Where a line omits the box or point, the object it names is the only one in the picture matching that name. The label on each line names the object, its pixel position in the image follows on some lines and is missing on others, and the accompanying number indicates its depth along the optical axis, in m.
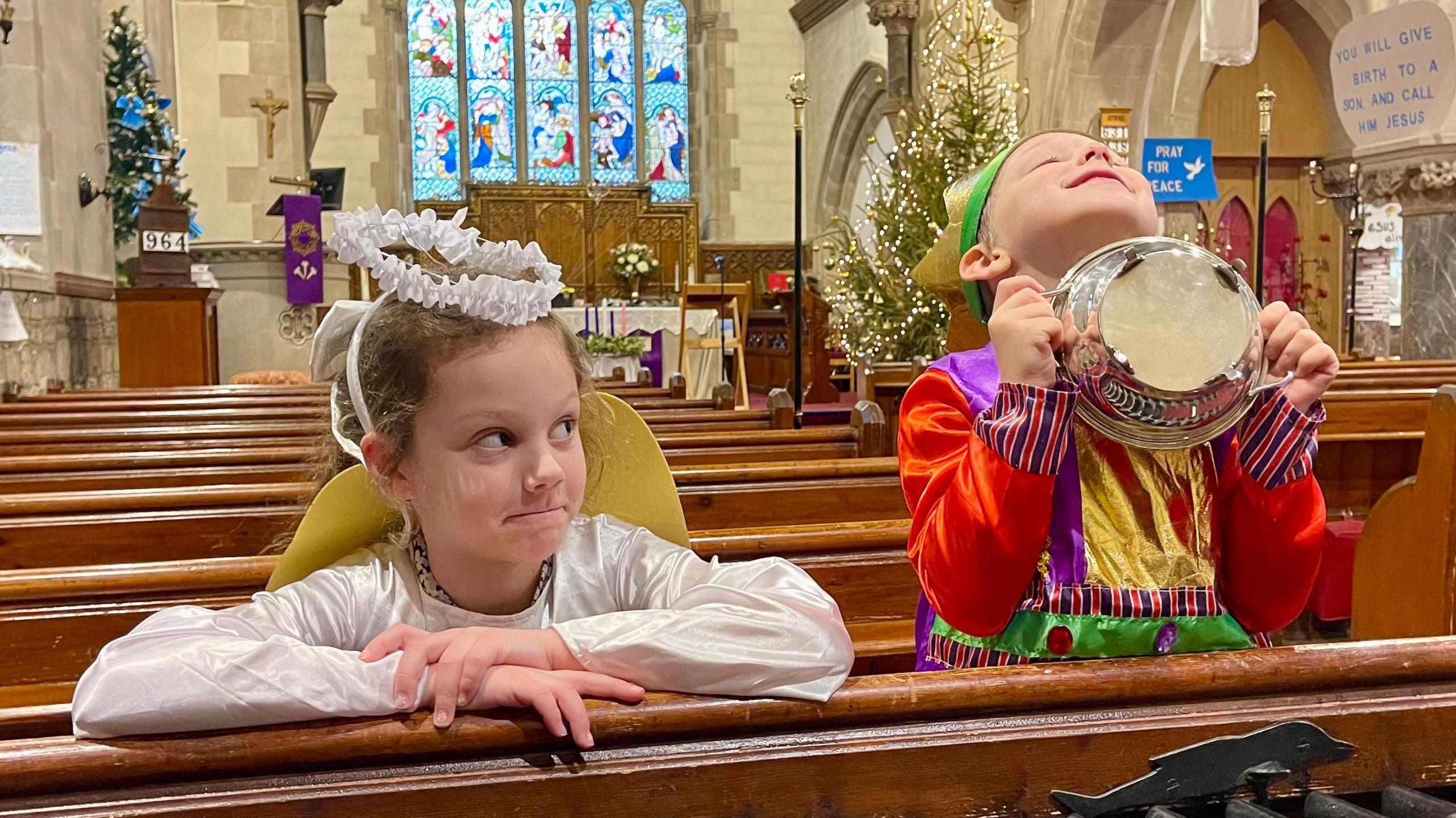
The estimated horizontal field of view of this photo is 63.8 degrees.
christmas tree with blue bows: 9.13
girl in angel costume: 0.91
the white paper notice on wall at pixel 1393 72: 4.80
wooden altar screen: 14.27
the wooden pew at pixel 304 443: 3.51
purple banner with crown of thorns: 10.45
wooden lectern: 8.48
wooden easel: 9.83
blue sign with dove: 7.30
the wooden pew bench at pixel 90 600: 1.78
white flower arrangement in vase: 13.62
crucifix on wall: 10.89
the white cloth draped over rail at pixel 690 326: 11.03
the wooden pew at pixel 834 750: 0.86
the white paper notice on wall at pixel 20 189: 7.03
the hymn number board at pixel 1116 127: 8.02
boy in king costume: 1.13
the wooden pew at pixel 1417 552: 2.34
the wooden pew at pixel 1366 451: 3.75
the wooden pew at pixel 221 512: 2.32
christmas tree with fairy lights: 7.39
